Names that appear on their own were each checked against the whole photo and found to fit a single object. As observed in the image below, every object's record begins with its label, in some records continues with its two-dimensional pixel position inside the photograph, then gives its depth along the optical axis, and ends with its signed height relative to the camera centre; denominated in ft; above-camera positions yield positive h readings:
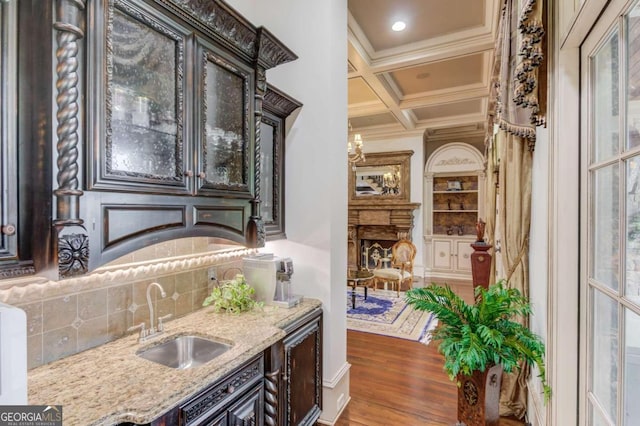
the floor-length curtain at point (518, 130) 4.50 +1.71
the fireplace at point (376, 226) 22.30 -0.98
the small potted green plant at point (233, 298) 6.58 -1.82
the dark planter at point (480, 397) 5.73 -3.54
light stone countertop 3.39 -2.16
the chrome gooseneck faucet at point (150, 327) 5.22 -2.03
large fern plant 5.07 -2.07
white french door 3.51 -0.06
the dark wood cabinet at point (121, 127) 3.33 +1.14
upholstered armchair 17.62 -3.32
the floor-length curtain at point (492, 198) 13.41 +0.72
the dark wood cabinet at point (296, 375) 5.54 -3.36
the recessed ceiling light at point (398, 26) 11.32 +6.98
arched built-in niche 23.04 +0.49
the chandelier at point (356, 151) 14.37 +2.99
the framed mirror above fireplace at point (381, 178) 22.94 +2.70
